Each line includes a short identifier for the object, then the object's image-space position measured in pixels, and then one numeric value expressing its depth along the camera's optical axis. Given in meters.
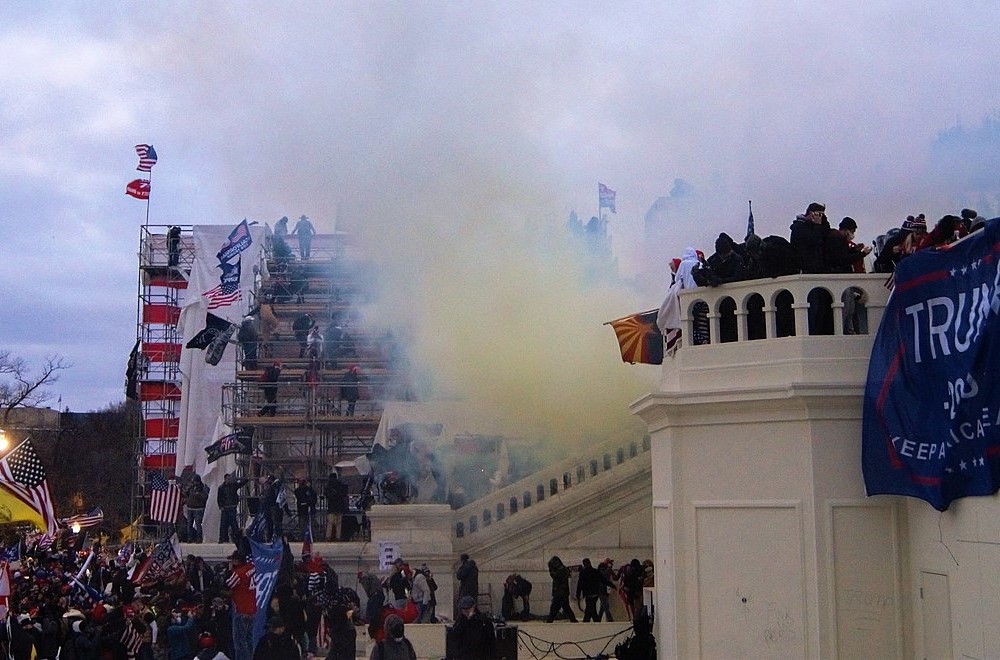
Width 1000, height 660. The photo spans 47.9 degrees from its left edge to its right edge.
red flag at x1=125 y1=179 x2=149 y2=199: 44.06
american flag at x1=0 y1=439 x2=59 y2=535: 17.52
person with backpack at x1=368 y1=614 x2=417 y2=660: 12.95
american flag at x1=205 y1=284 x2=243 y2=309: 31.41
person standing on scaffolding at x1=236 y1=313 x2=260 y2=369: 30.98
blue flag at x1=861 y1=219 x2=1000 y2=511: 8.99
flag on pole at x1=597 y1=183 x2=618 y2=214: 32.62
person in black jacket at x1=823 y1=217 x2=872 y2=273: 12.13
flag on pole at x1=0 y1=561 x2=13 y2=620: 15.41
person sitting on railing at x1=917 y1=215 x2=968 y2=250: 10.91
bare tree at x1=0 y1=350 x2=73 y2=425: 52.11
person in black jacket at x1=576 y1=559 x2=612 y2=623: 18.28
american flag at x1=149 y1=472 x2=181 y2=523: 27.12
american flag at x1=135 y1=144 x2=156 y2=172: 45.12
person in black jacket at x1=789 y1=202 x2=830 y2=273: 12.00
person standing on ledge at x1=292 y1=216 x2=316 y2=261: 34.22
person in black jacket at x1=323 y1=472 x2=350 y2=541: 23.38
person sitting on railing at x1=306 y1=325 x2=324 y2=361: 29.61
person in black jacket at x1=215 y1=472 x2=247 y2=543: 24.44
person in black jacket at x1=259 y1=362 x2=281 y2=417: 29.09
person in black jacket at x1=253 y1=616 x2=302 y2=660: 14.85
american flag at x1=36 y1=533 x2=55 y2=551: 23.13
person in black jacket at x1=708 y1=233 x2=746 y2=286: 12.10
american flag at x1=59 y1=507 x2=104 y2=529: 29.22
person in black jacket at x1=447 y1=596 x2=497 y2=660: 15.52
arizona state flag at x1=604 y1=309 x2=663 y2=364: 15.20
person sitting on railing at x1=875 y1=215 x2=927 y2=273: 11.80
